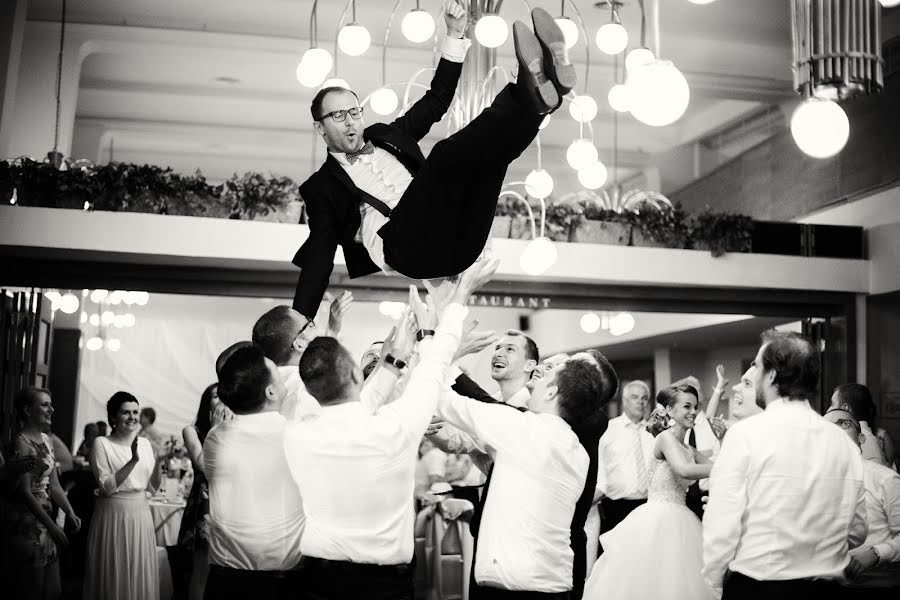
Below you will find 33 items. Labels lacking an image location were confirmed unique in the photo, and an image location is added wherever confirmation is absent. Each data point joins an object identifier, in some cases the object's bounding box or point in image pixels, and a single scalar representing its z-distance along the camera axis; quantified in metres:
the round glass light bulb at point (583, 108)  5.10
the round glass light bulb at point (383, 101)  4.96
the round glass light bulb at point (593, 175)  5.70
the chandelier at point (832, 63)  2.57
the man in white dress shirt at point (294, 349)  2.95
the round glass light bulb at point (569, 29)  4.38
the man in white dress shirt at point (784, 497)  2.93
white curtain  9.67
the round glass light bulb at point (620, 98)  3.55
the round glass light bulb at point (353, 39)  4.80
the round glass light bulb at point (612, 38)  4.78
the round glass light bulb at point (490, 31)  3.85
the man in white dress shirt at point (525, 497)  3.13
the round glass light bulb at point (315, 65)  4.89
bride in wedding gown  4.19
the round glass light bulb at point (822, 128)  2.65
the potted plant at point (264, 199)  8.13
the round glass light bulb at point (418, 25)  4.50
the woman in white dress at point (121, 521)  5.69
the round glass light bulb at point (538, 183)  5.74
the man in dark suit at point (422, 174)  2.57
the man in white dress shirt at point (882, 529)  4.04
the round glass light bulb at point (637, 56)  4.18
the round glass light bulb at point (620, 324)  9.77
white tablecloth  7.31
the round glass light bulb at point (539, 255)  6.04
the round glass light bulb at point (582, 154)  5.52
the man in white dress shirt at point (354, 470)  2.60
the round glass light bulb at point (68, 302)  8.77
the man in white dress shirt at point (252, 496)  2.97
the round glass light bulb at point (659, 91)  3.09
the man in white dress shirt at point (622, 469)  6.11
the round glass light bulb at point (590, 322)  9.88
